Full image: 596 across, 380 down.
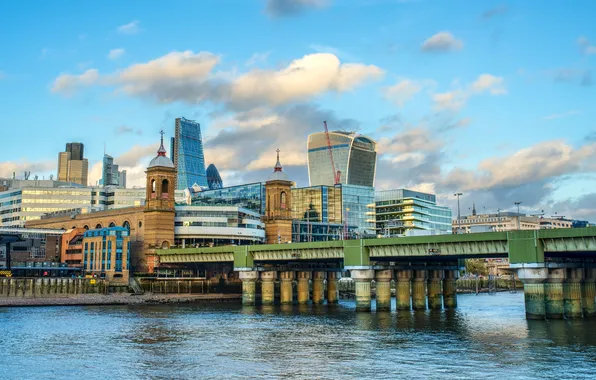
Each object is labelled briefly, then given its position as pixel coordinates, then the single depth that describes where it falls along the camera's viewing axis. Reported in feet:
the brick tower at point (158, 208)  597.52
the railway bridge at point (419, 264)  310.24
